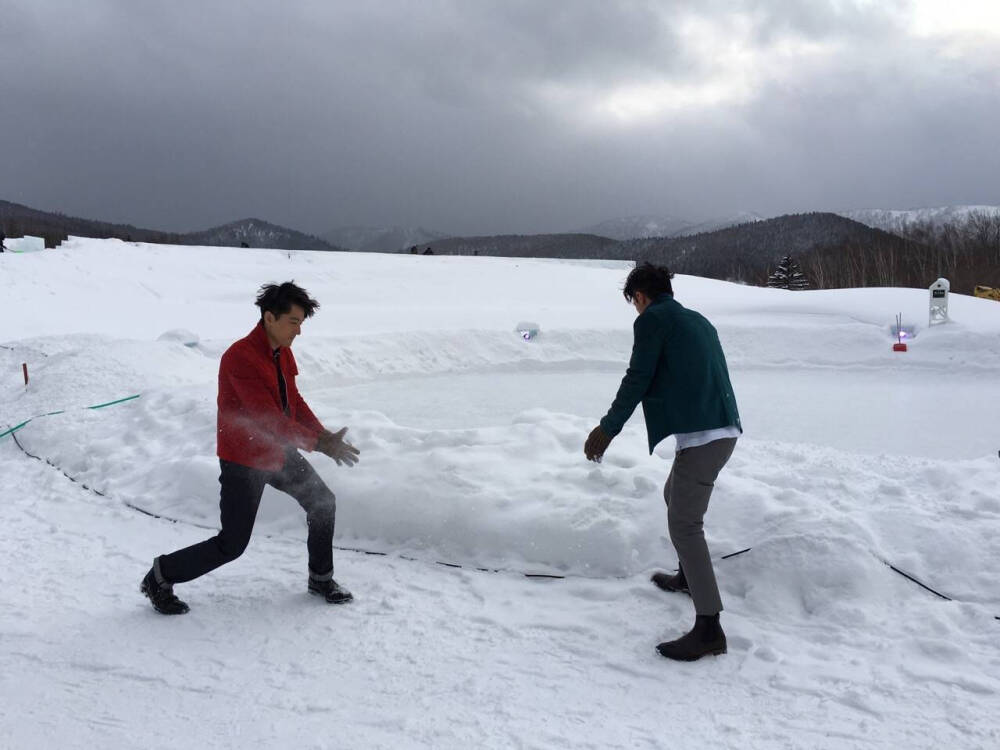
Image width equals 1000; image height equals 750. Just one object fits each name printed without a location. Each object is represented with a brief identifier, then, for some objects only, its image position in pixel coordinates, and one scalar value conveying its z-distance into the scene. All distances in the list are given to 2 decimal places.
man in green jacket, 3.08
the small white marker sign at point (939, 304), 15.40
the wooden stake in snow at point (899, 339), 15.23
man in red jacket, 3.32
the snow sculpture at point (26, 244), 32.75
